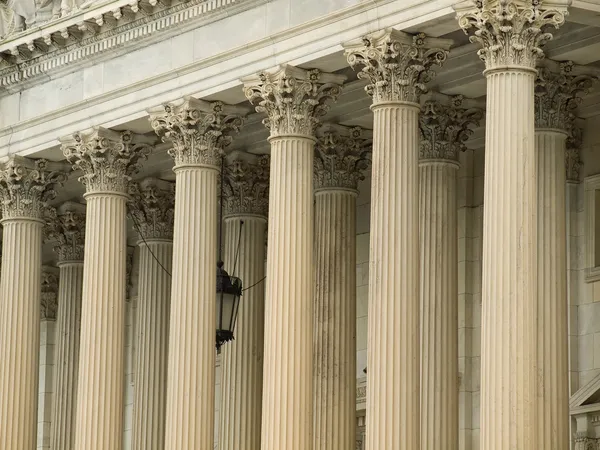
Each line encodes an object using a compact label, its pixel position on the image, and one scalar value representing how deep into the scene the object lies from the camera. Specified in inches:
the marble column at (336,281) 2180.1
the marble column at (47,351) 2915.8
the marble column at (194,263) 2149.4
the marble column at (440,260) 2089.1
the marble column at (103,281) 2279.8
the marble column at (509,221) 1788.9
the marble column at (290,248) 2021.4
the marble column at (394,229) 1909.4
